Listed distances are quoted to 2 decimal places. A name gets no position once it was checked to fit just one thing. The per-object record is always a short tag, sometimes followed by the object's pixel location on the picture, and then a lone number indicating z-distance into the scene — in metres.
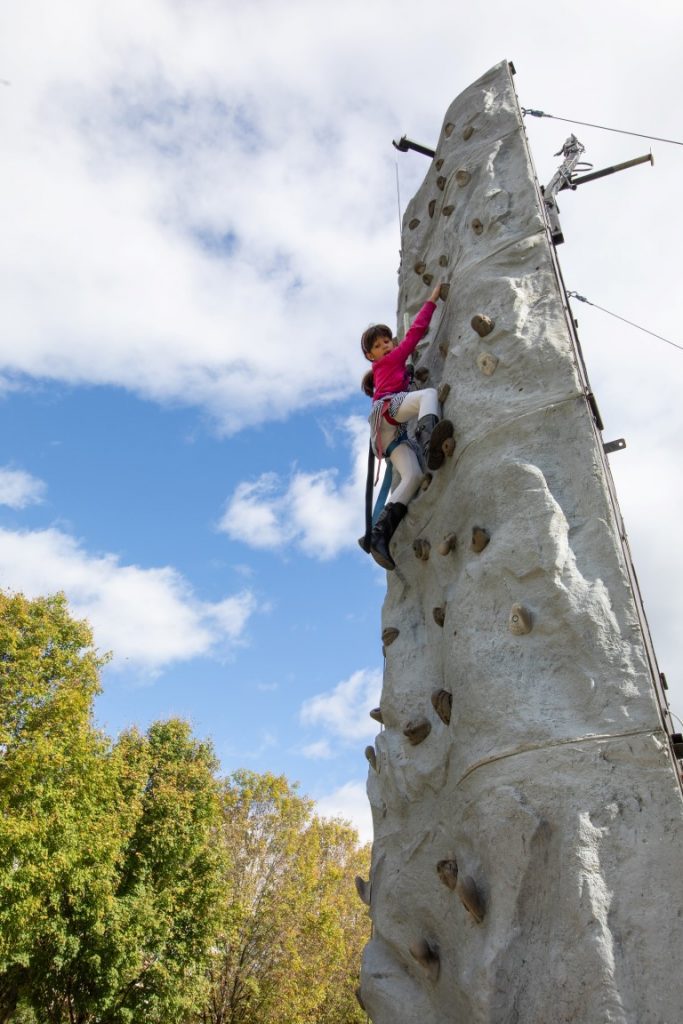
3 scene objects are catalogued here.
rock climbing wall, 2.37
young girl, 4.06
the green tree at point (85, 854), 13.16
